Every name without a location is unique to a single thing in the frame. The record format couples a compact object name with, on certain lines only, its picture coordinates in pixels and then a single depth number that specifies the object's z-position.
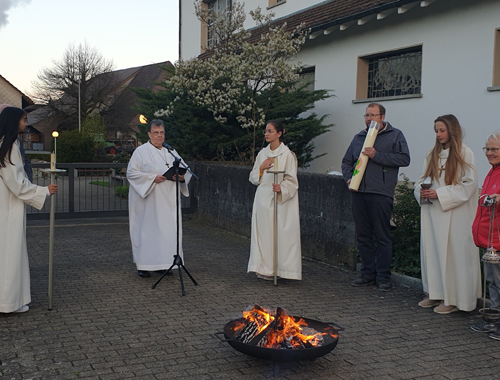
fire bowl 4.21
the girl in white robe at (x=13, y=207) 5.87
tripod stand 7.24
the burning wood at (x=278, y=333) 4.38
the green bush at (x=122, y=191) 12.61
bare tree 65.00
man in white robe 7.80
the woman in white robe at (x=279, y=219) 7.52
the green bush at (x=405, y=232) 7.71
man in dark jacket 7.08
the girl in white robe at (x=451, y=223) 6.11
